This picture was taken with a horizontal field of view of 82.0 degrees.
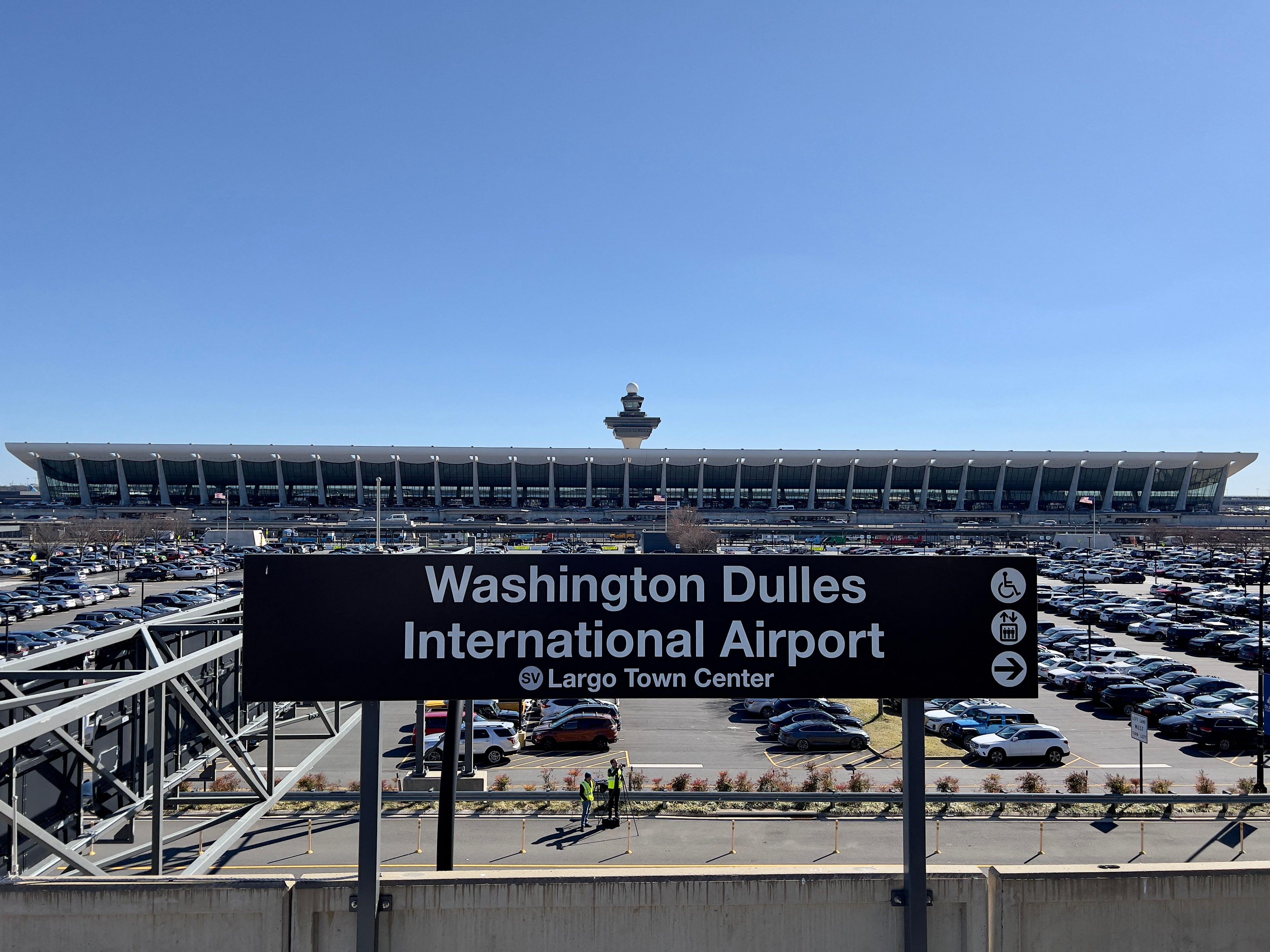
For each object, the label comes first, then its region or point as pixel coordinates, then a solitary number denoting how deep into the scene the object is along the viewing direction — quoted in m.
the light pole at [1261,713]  18.32
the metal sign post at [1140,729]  17.73
